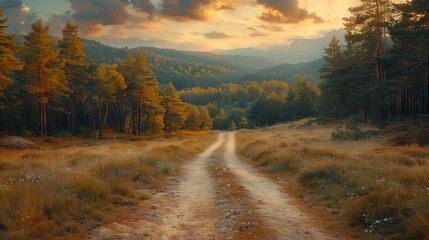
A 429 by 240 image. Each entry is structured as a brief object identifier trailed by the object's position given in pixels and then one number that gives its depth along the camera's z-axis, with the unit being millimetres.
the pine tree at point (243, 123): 115125
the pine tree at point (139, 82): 53906
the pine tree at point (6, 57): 32188
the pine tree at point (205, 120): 108500
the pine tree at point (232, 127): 111781
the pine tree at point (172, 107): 76375
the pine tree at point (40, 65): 39438
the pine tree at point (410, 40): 26953
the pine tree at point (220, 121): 131375
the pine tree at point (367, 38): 33250
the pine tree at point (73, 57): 47781
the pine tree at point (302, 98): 89562
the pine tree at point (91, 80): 51850
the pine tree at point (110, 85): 51866
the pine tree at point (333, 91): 53188
